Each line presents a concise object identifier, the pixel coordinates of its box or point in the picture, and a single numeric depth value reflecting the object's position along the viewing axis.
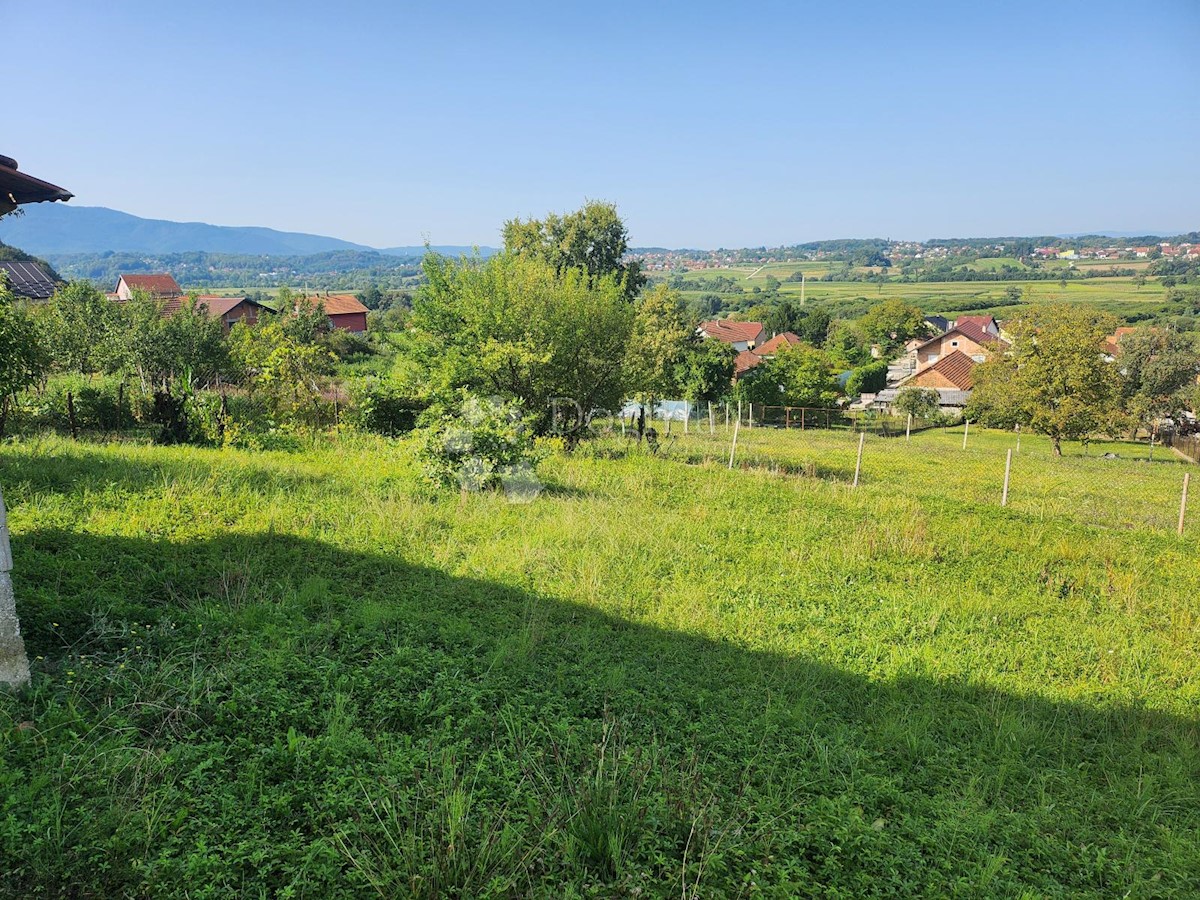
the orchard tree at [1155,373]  43.78
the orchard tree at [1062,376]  30.02
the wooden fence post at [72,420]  13.28
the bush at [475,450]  10.82
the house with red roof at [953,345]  78.94
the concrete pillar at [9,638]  4.12
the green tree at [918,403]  50.25
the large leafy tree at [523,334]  15.53
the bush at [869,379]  60.24
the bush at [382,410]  17.08
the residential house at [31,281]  38.67
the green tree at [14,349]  10.74
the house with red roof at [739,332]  83.44
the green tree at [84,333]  24.84
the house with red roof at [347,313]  74.81
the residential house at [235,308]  54.84
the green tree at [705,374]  45.16
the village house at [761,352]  57.44
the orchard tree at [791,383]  47.47
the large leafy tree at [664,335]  18.67
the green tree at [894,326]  88.75
